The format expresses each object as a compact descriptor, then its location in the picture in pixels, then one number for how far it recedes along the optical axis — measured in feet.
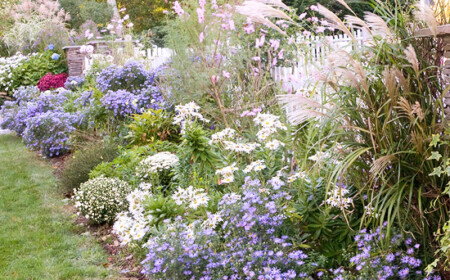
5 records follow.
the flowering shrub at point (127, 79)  28.09
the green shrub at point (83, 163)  20.58
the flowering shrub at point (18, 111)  30.87
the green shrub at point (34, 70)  43.80
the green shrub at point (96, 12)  73.15
